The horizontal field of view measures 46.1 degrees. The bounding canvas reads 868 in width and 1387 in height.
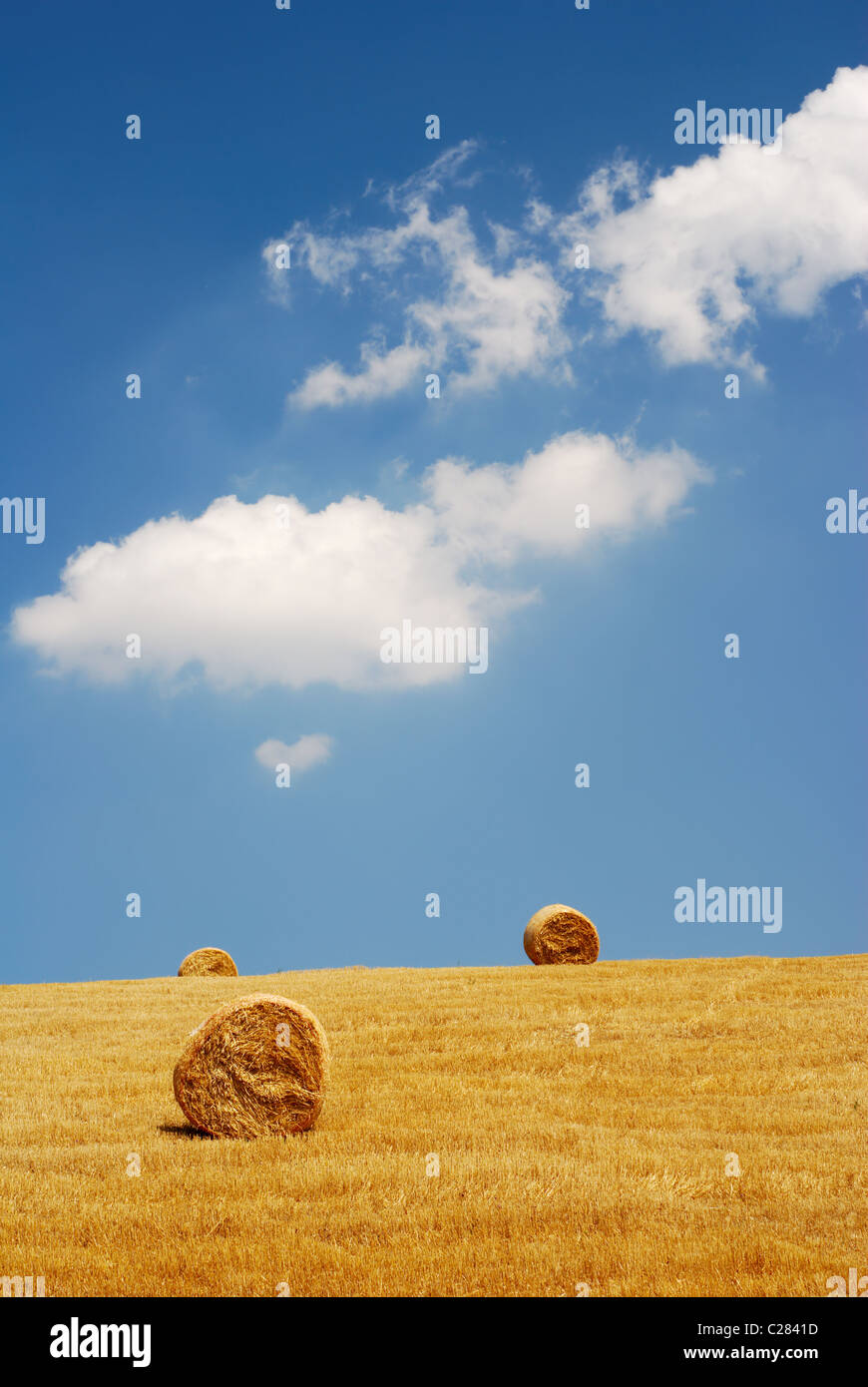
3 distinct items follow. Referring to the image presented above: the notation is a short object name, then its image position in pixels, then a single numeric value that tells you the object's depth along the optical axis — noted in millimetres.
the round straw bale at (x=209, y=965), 35281
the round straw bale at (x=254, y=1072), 14297
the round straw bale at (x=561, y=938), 31438
